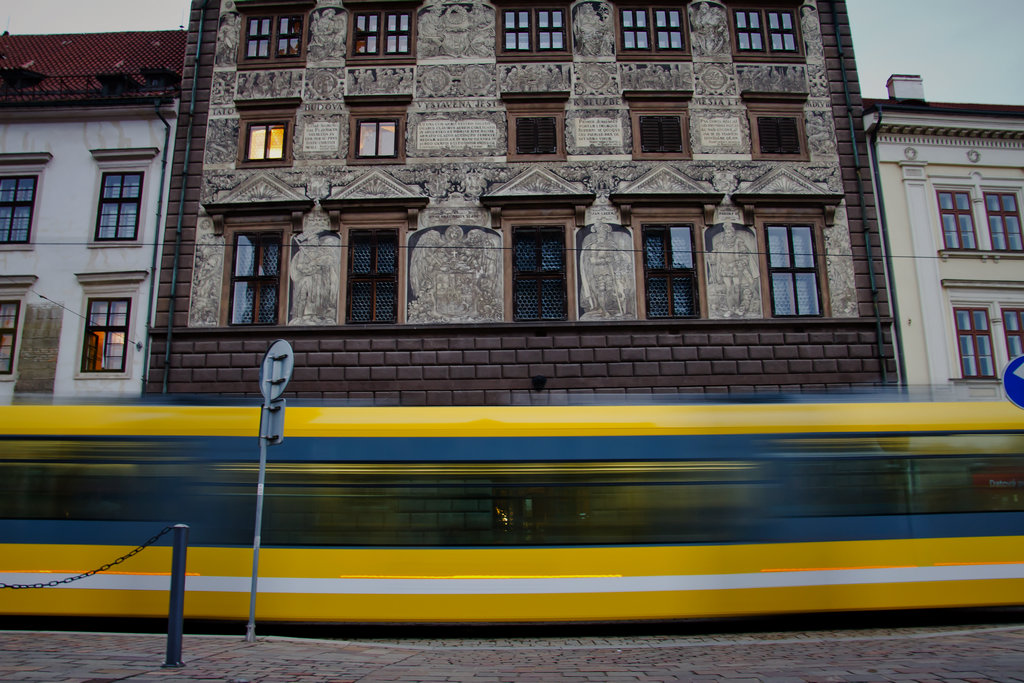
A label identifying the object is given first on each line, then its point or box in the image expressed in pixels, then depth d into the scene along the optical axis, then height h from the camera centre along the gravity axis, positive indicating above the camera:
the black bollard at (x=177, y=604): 5.23 -1.16
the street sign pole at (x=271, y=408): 6.57 +0.58
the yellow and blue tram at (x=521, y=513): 7.20 -0.58
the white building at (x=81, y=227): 14.03 +5.37
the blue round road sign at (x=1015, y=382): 5.90 +0.66
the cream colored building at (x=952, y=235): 13.88 +4.90
